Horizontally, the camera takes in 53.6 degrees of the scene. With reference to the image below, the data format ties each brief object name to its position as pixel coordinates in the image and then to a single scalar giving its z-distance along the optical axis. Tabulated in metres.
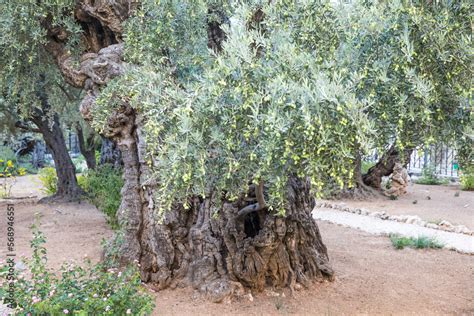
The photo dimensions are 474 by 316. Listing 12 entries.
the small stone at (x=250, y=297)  4.88
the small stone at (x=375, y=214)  10.53
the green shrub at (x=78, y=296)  3.54
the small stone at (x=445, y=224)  9.17
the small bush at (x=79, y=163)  21.68
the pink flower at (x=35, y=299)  3.59
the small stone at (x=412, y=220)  9.69
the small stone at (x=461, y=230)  8.71
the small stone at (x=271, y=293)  4.99
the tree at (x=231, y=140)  2.79
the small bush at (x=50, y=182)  12.52
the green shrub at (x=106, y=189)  7.47
